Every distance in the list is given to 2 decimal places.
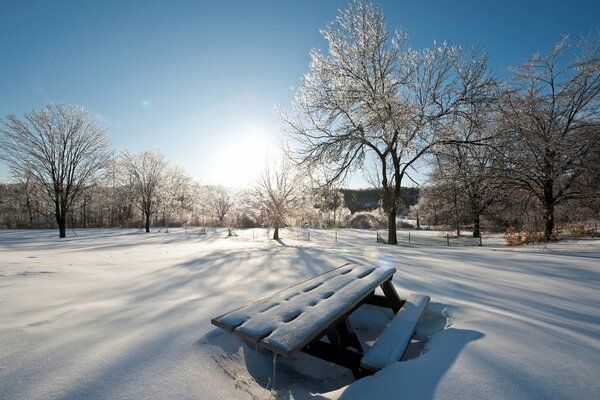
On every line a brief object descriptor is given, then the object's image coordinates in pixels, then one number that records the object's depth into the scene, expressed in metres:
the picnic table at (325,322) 1.59
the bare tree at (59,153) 17.92
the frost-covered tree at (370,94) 10.69
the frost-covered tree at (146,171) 29.45
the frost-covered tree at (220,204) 51.92
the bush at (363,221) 39.12
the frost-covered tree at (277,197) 22.53
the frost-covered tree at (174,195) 34.34
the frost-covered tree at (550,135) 10.37
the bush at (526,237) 12.37
